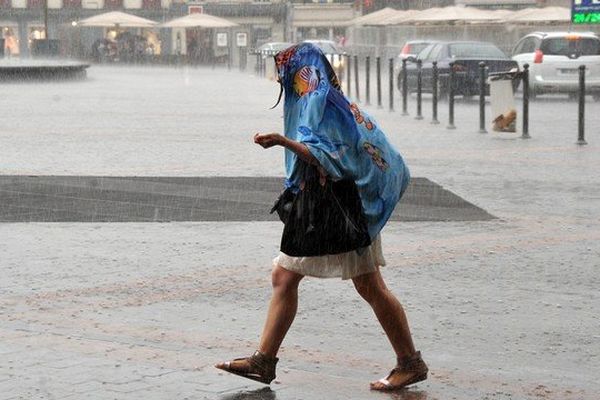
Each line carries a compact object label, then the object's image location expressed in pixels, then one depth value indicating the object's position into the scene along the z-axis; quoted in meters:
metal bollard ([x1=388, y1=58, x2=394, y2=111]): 27.34
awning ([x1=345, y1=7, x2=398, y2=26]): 68.50
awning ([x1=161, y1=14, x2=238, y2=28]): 66.88
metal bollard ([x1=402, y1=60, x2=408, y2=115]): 26.17
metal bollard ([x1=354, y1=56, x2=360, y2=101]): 31.70
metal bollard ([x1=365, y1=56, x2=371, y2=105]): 30.36
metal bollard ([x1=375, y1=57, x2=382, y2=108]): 28.89
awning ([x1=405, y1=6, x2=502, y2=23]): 53.50
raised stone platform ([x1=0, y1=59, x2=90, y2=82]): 42.22
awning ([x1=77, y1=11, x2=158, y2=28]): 67.81
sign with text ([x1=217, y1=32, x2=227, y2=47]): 81.12
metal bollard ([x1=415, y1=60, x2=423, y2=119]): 24.68
